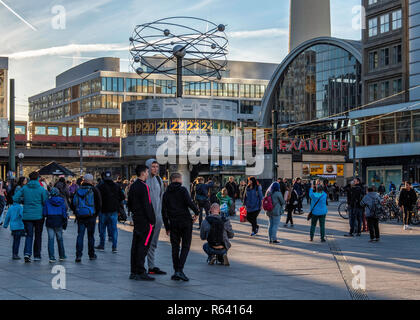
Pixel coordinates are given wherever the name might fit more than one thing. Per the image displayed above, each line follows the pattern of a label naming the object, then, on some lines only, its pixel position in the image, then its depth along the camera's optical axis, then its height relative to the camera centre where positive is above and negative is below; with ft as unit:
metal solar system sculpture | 138.31 +26.45
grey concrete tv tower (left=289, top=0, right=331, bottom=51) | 387.14 +86.94
